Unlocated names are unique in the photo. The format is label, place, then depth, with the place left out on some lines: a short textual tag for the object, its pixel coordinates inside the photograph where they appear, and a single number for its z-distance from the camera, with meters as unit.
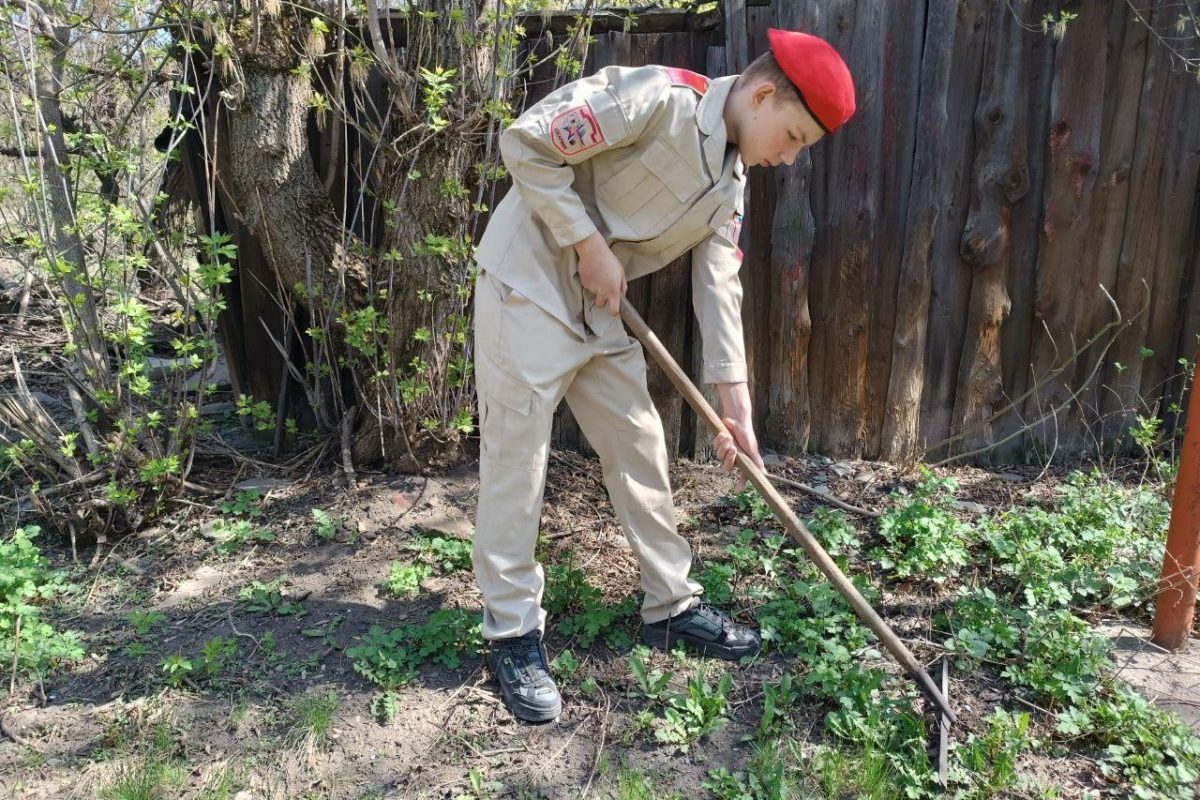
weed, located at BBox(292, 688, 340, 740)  2.48
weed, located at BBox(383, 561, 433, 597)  3.07
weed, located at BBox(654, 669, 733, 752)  2.49
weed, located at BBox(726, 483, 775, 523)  3.53
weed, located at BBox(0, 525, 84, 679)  2.69
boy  2.30
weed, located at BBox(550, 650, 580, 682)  2.72
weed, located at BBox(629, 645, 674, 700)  2.64
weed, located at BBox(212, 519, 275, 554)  3.33
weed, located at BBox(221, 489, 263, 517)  3.50
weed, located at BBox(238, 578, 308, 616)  3.00
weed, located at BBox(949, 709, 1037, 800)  2.30
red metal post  2.60
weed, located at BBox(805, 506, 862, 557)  3.29
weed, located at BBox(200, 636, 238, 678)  2.68
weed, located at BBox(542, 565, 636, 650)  2.88
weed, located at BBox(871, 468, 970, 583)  3.12
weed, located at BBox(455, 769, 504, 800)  2.31
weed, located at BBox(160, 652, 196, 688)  2.62
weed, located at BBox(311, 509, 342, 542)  3.37
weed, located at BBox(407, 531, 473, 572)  3.27
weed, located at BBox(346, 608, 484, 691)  2.69
